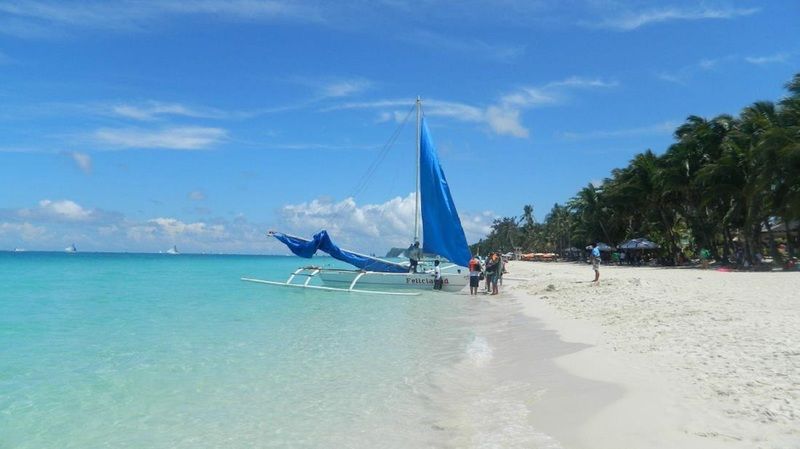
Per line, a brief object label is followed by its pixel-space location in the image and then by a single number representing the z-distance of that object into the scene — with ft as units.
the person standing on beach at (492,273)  73.24
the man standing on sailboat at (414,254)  76.02
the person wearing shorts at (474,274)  72.13
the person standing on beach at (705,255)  126.62
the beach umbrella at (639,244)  141.79
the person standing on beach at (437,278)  73.77
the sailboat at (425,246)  72.64
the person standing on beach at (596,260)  71.56
